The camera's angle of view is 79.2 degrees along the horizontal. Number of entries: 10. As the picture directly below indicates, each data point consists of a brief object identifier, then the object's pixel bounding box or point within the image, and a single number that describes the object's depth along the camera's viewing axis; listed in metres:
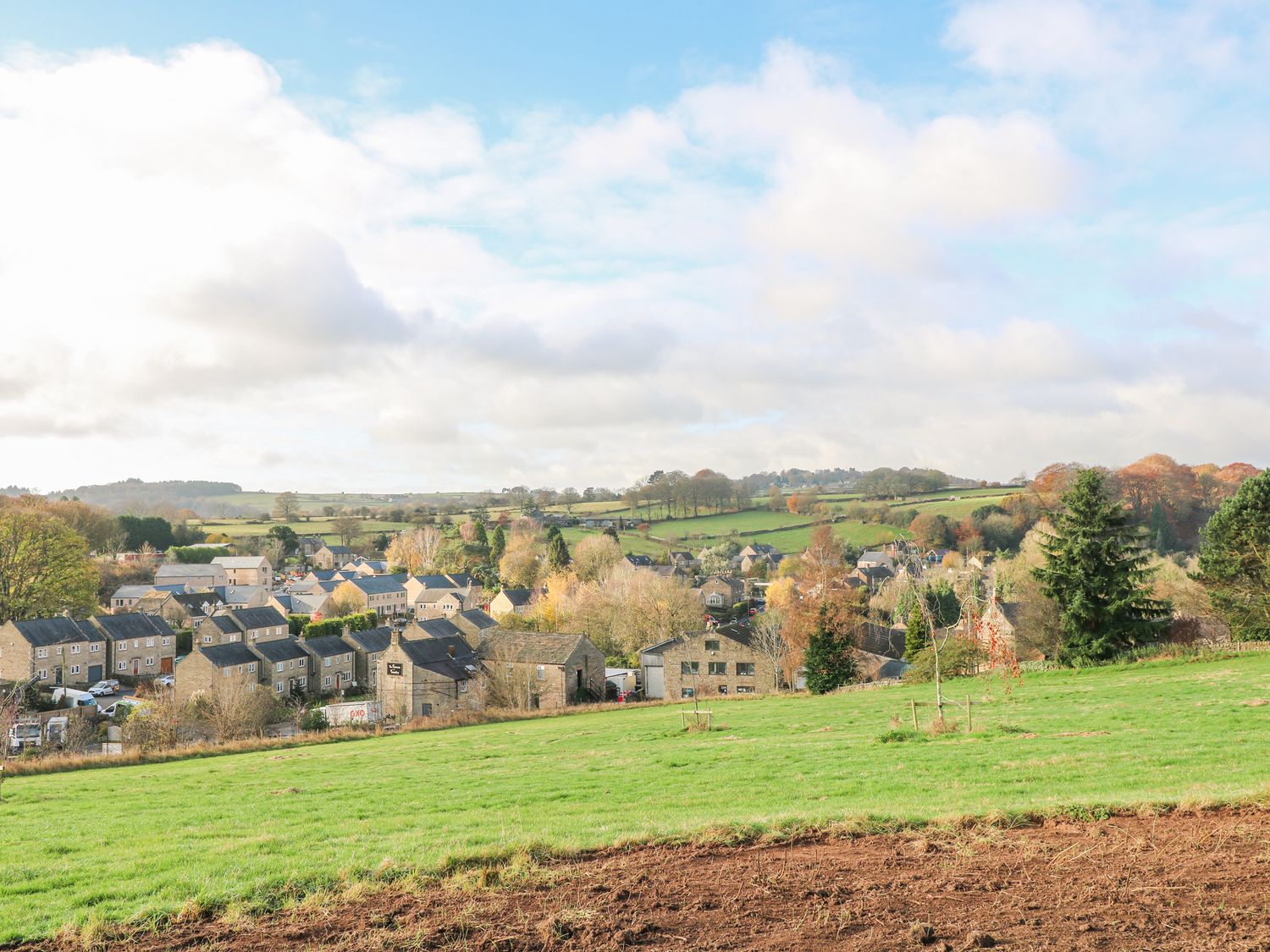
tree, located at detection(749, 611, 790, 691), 53.84
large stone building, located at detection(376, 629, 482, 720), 51.31
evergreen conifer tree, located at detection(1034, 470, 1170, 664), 35.38
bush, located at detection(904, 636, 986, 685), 37.69
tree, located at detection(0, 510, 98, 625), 72.50
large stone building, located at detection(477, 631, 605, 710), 53.38
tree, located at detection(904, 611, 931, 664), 48.41
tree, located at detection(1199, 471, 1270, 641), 36.16
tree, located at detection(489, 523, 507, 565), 122.88
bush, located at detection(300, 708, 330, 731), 43.63
